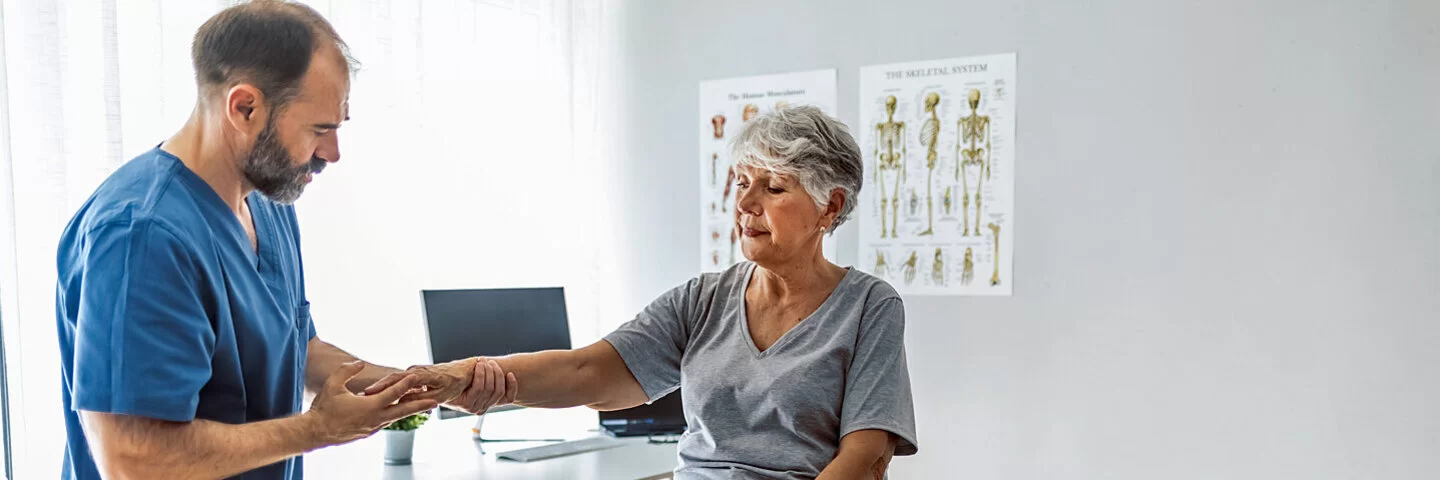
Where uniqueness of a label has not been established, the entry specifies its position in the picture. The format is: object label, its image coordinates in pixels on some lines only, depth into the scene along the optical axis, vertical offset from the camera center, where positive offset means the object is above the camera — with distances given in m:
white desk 2.73 -0.71
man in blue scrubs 1.34 -0.13
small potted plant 2.78 -0.63
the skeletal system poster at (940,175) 3.25 +0.04
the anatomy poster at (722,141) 3.66 +0.16
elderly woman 1.68 -0.26
